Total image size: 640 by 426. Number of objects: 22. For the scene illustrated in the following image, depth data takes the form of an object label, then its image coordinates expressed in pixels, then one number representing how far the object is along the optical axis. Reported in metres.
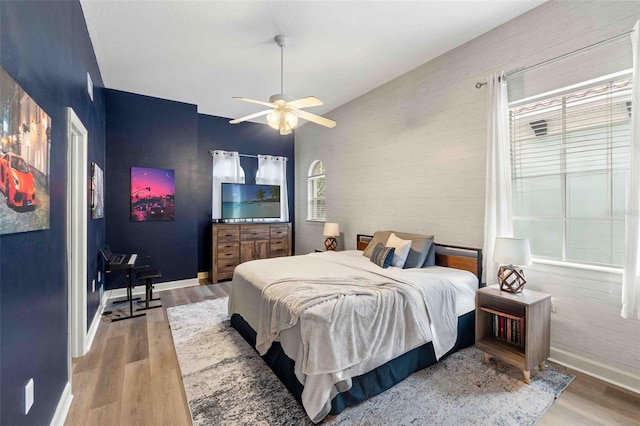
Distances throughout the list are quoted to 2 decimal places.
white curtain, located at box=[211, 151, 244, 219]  5.63
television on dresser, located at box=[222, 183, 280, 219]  5.64
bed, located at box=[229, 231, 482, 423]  1.86
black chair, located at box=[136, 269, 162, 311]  3.86
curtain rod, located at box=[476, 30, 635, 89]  2.18
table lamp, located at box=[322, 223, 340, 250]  5.00
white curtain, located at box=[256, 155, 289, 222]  6.12
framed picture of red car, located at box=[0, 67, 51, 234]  1.10
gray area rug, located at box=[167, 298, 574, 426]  1.87
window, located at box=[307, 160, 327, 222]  5.98
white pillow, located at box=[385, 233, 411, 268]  3.26
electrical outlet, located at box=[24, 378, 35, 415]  1.35
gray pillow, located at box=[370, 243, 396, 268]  3.25
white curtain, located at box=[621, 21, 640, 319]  2.02
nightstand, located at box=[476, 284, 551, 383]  2.25
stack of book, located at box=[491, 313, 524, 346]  2.44
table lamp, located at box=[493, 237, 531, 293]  2.43
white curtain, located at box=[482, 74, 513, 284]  2.77
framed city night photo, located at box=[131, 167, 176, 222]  4.57
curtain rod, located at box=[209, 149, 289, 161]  6.00
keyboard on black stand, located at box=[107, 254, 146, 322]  3.48
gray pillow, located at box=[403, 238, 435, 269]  3.24
